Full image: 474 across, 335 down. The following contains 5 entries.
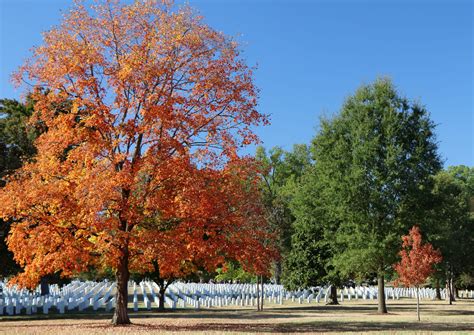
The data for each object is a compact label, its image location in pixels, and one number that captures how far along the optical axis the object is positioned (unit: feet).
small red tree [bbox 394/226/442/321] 89.51
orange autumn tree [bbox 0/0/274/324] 67.21
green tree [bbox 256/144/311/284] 260.01
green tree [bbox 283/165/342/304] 153.17
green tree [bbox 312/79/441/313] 114.01
